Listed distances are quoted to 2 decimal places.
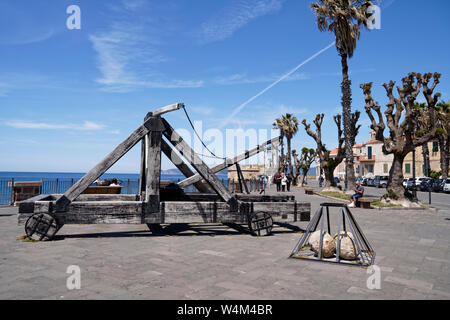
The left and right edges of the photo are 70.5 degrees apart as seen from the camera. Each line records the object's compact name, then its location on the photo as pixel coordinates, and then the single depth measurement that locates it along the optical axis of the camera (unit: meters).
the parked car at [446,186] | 30.36
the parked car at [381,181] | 42.25
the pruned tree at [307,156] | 44.03
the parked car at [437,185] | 31.43
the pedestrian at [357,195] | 16.08
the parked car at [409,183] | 37.03
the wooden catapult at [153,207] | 6.65
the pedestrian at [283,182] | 28.67
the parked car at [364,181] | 49.02
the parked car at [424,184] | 34.88
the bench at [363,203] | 15.45
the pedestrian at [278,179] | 28.00
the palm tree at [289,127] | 43.69
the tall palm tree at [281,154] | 46.12
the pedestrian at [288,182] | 30.93
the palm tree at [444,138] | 35.47
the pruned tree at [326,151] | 27.27
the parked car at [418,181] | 36.71
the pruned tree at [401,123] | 15.58
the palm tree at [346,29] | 22.02
